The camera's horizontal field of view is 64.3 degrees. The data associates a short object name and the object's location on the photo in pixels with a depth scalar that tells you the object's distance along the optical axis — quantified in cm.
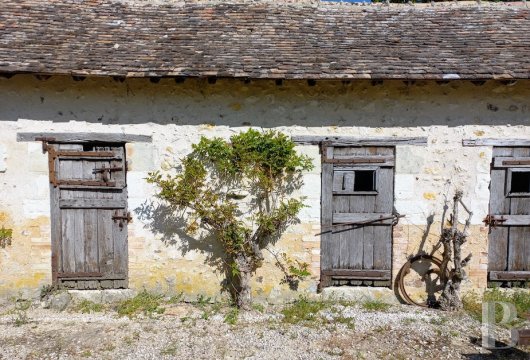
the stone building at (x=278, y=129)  582
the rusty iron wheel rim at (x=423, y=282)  605
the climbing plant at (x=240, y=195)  573
